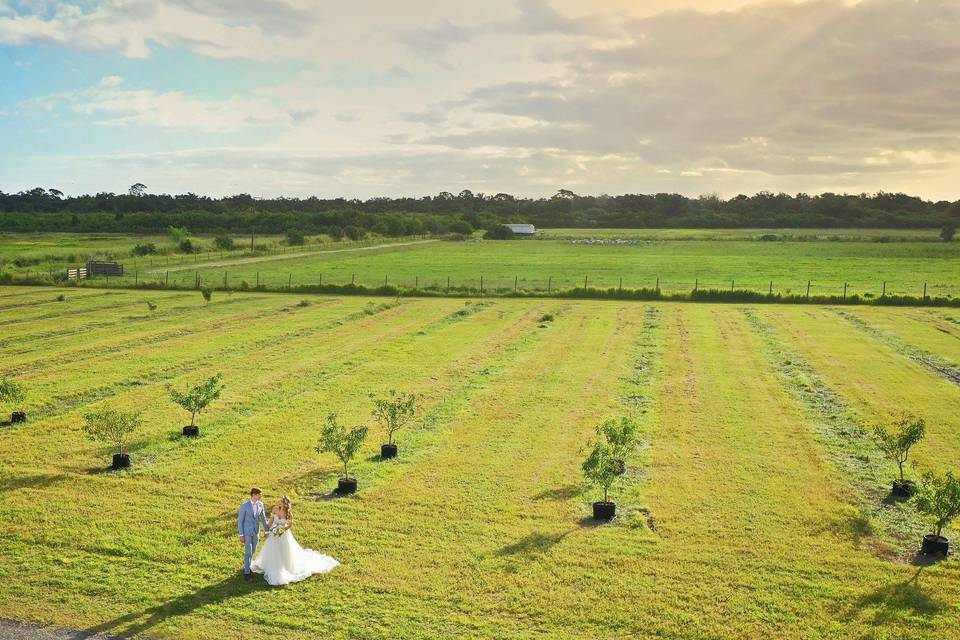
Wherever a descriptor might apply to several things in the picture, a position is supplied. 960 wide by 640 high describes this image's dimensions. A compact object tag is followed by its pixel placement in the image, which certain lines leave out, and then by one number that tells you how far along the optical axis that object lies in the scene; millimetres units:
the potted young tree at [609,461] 16469
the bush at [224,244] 107025
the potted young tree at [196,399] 21672
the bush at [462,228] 180675
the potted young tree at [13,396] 22516
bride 13516
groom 13648
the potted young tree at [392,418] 20500
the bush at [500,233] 163250
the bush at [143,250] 94212
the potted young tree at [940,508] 14672
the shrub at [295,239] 118000
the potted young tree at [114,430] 19031
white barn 171500
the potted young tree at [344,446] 17766
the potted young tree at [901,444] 17750
